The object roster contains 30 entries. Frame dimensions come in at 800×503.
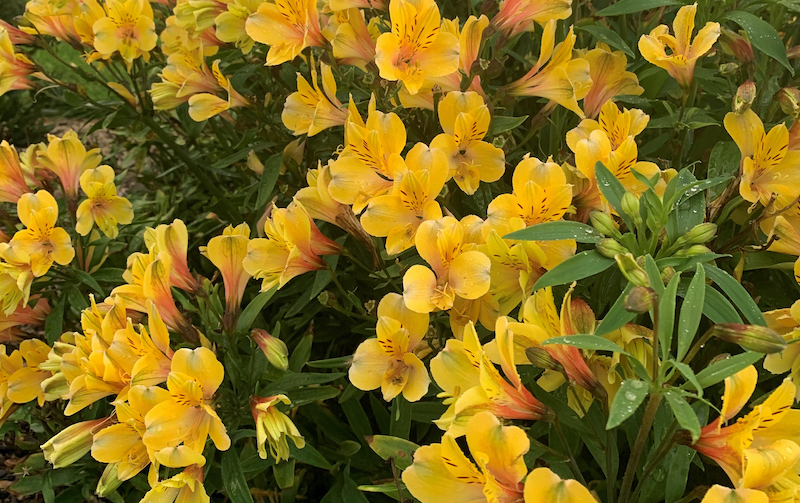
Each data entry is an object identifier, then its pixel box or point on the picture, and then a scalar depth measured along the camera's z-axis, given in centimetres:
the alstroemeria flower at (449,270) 42
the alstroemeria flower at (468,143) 48
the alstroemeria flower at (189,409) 43
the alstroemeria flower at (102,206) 63
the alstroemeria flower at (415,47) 48
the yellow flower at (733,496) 33
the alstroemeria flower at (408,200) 45
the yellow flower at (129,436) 43
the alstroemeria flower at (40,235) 58
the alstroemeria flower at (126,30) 67
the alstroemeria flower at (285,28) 53
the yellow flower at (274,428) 46
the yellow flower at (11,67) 68
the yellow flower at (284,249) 49
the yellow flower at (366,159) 47
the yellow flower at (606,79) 55
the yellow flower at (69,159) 65
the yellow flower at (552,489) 34
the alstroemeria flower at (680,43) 50
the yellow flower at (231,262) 51
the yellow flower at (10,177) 63
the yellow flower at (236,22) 59
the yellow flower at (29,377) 58
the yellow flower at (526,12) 52
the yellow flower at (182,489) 44
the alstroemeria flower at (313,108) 53
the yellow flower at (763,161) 47
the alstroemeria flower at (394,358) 45
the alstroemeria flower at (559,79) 51
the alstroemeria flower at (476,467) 35
